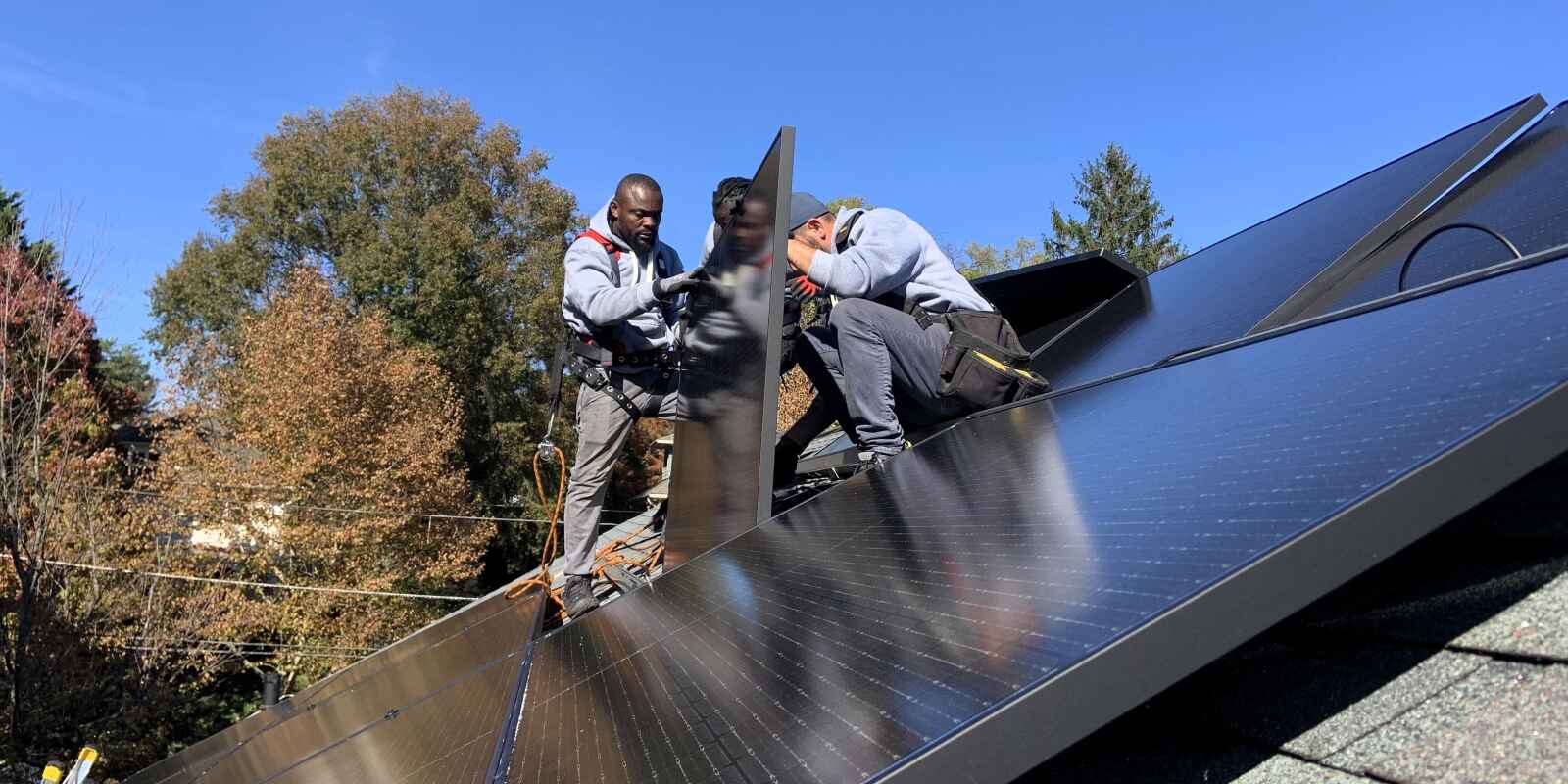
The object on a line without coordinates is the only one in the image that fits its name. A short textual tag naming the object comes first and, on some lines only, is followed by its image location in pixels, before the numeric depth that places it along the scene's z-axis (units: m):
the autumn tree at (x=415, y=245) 31.19
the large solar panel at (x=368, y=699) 2.72
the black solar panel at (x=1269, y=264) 3.35
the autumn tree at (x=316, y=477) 21.83
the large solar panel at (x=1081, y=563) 0.81
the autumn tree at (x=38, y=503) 12.09
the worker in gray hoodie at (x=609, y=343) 4.23
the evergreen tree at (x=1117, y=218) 42.84
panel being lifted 2.77
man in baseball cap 3.46
